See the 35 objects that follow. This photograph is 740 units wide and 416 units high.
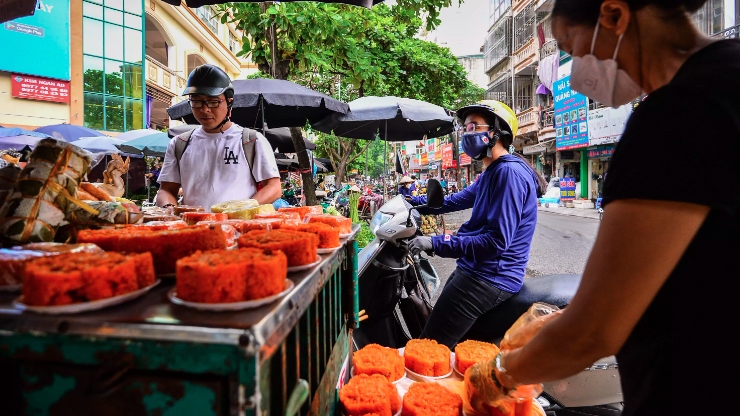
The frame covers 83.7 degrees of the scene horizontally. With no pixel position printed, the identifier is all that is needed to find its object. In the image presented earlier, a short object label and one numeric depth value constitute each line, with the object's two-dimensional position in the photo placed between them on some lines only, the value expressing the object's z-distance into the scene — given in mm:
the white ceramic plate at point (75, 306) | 734
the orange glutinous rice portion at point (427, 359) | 2105
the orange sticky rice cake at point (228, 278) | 796
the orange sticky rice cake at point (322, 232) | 1435
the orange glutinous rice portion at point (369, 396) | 1564
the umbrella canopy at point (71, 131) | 12531
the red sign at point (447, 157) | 43006
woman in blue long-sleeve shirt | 2596
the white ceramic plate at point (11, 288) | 864
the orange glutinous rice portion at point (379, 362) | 1945
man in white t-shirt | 3031
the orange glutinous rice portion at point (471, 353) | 2092
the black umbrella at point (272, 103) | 5977
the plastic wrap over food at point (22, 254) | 872
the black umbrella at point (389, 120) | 7066
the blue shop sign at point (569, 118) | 21234
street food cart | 678
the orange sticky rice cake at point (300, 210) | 2107
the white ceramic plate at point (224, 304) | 768
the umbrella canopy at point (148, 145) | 11984
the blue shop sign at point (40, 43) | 16703
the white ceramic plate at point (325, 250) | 1392
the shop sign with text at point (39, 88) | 17094
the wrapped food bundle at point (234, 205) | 2004
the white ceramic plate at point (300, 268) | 1100
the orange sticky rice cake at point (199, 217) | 1714
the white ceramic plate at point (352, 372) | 2041
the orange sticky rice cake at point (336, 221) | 1782
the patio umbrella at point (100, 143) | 11594
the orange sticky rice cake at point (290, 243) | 1100
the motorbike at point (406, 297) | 2295
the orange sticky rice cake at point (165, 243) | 1049
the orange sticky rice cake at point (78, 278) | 748
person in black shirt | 773
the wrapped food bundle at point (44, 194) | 1196
